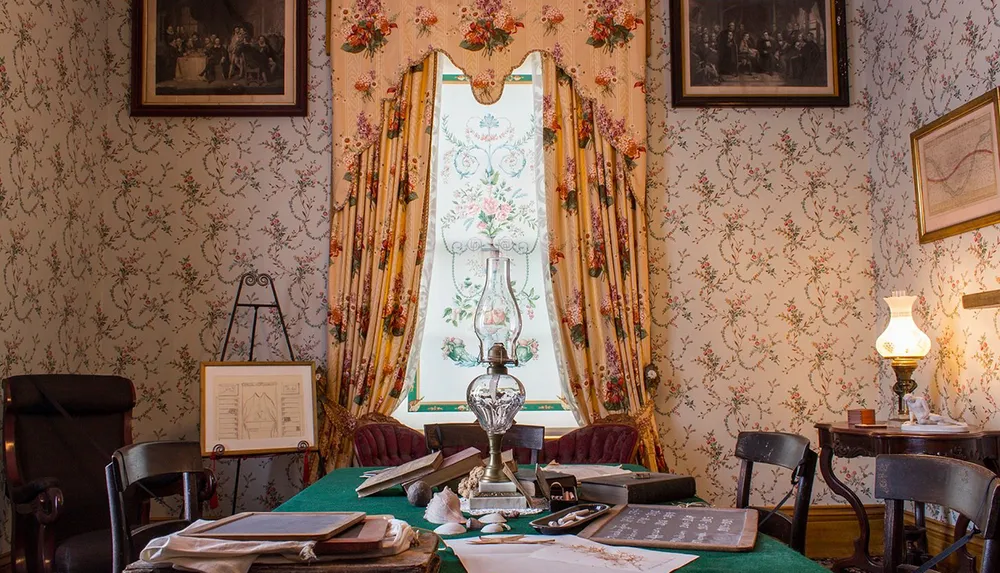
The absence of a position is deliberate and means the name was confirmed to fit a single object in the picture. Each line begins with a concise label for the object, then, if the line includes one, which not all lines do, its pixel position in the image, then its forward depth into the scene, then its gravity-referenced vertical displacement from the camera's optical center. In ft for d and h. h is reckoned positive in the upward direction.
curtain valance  15.33 +5.08
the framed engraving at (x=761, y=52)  15.80 +5.11
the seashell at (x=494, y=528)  5.48 -1.25
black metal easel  14.75 +0.51
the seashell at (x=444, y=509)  5.77 -1.19
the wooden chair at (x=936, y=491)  4.40 -0.98
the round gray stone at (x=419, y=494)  6.54 -1.23
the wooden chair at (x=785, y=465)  6.54 -1.14
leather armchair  10.46 -1.69
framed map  12.17 +2.37
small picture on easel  13.51 -1.18
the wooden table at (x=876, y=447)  11.48 -1.65
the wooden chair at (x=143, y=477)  6.24 -1.10
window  15.56 +1.68
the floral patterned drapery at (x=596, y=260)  15.03 +1.25
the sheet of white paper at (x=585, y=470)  7.91 -1.34
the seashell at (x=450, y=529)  5.43 -1.25
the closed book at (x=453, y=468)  7.03 -1.14
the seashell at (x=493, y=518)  5.64 -1.23
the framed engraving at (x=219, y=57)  15.53 +5.03
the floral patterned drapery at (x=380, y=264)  14.93 +1.21
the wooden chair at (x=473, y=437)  10.44 -1.29
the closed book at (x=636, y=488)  6.45 -1.21
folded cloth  3.92 -1.01
